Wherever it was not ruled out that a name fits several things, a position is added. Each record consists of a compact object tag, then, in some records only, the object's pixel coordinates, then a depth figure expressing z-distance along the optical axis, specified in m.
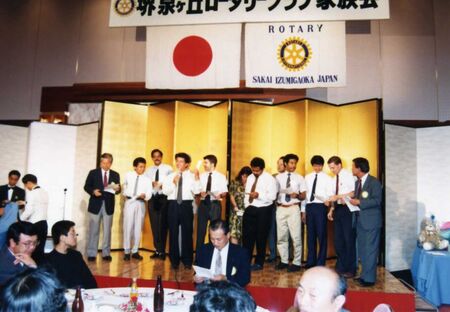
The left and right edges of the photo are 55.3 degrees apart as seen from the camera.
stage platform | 4.63
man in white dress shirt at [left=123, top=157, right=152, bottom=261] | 6.54
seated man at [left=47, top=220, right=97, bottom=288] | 3.33
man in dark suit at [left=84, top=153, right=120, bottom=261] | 6.43
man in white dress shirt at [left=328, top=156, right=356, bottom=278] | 5.43
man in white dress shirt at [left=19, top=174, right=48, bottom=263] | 6.28
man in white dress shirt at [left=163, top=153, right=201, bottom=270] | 6.00
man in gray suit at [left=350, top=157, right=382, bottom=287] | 5.02
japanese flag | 5.47
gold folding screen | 6.84
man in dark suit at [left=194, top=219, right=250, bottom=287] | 3.49
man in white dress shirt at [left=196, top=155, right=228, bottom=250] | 6.40
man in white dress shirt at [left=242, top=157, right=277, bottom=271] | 6.04
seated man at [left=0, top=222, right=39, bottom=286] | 3.21
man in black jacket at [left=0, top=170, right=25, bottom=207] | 6.17
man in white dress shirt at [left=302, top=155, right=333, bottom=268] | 5.76
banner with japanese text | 5.12
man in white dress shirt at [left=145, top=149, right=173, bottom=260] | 6.66
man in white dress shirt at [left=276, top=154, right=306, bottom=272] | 6.08
